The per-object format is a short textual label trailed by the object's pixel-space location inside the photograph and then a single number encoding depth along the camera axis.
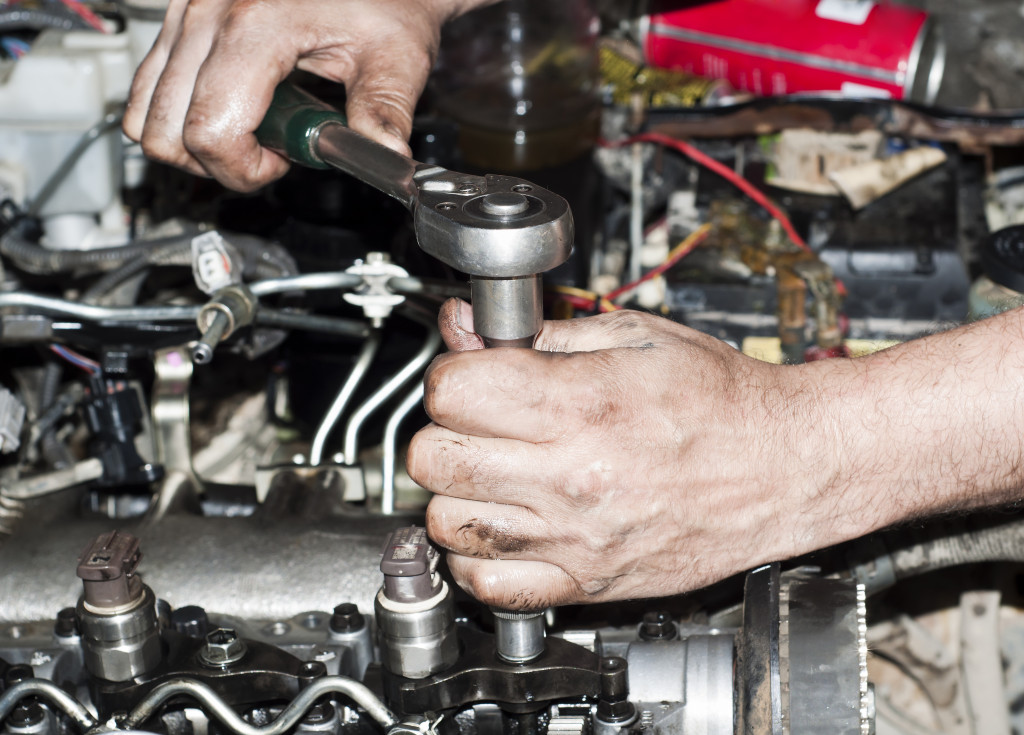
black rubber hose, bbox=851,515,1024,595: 1.09
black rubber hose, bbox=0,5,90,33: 1.61
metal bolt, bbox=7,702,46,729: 0.97
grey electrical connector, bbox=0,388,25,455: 1.23
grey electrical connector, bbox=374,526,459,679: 0.91
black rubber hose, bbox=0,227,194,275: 1.33
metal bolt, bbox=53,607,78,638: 1.06
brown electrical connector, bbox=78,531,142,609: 0.95
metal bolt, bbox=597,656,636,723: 0.91
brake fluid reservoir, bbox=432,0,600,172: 1.72
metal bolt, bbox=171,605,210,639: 1.03
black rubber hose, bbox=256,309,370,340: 1.27
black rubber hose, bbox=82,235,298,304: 1.32
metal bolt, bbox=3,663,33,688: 0.98
